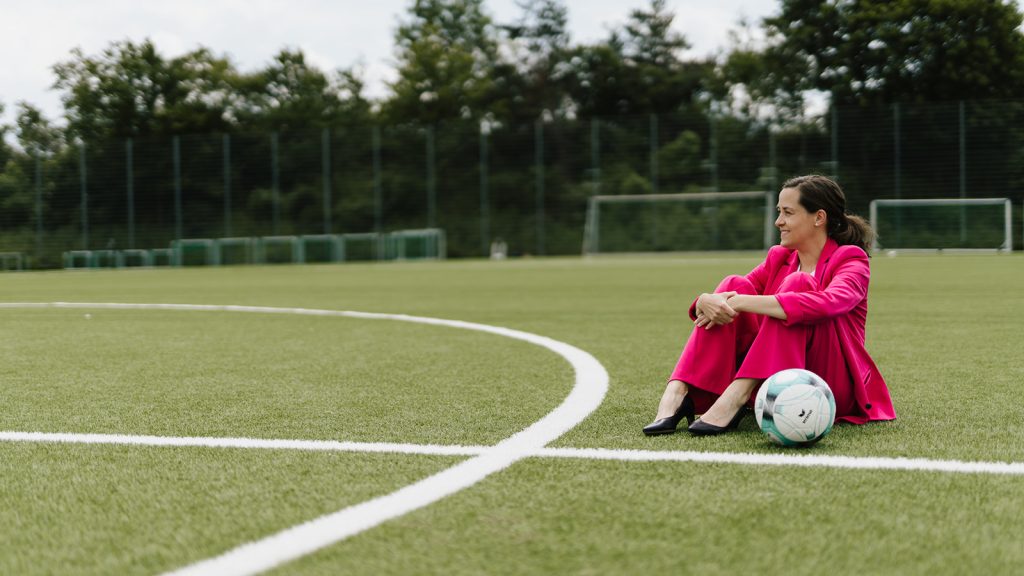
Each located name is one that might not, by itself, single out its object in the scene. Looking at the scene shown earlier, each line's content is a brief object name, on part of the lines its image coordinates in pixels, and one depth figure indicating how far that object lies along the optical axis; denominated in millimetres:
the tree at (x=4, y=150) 34750
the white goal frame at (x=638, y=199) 28427
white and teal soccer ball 3059
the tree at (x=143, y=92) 44125
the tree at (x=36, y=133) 36794
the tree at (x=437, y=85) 43562
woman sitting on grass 3361
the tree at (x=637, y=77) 44125
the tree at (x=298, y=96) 44312
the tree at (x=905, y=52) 29781
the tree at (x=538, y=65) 45156
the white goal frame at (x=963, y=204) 26250
